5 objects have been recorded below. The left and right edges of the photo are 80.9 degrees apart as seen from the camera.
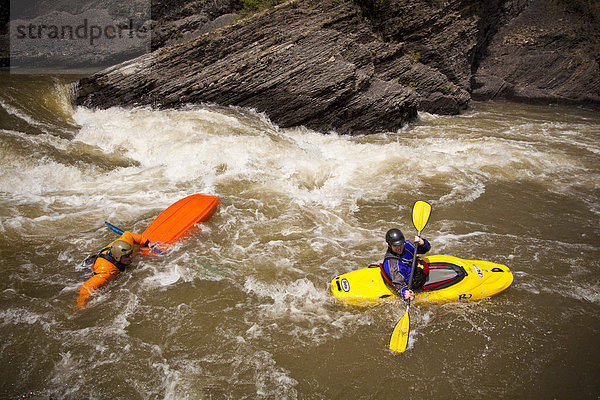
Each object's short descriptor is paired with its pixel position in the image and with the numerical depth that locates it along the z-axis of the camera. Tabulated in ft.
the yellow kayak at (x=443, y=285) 12.01
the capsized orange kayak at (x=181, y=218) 15.07
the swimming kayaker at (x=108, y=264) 12.32
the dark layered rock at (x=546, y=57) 39.24
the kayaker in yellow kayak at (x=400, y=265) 11.57
